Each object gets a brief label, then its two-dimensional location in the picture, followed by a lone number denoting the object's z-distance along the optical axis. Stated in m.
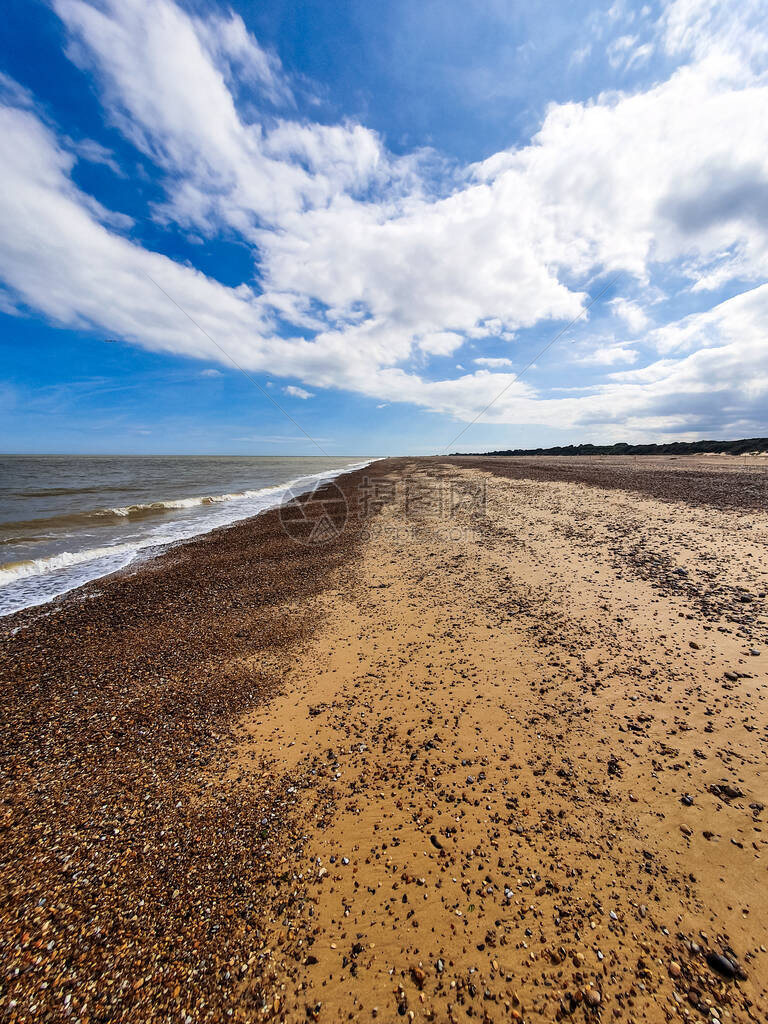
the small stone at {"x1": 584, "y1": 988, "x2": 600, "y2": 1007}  2.13
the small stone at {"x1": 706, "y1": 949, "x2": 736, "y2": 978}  2.17
